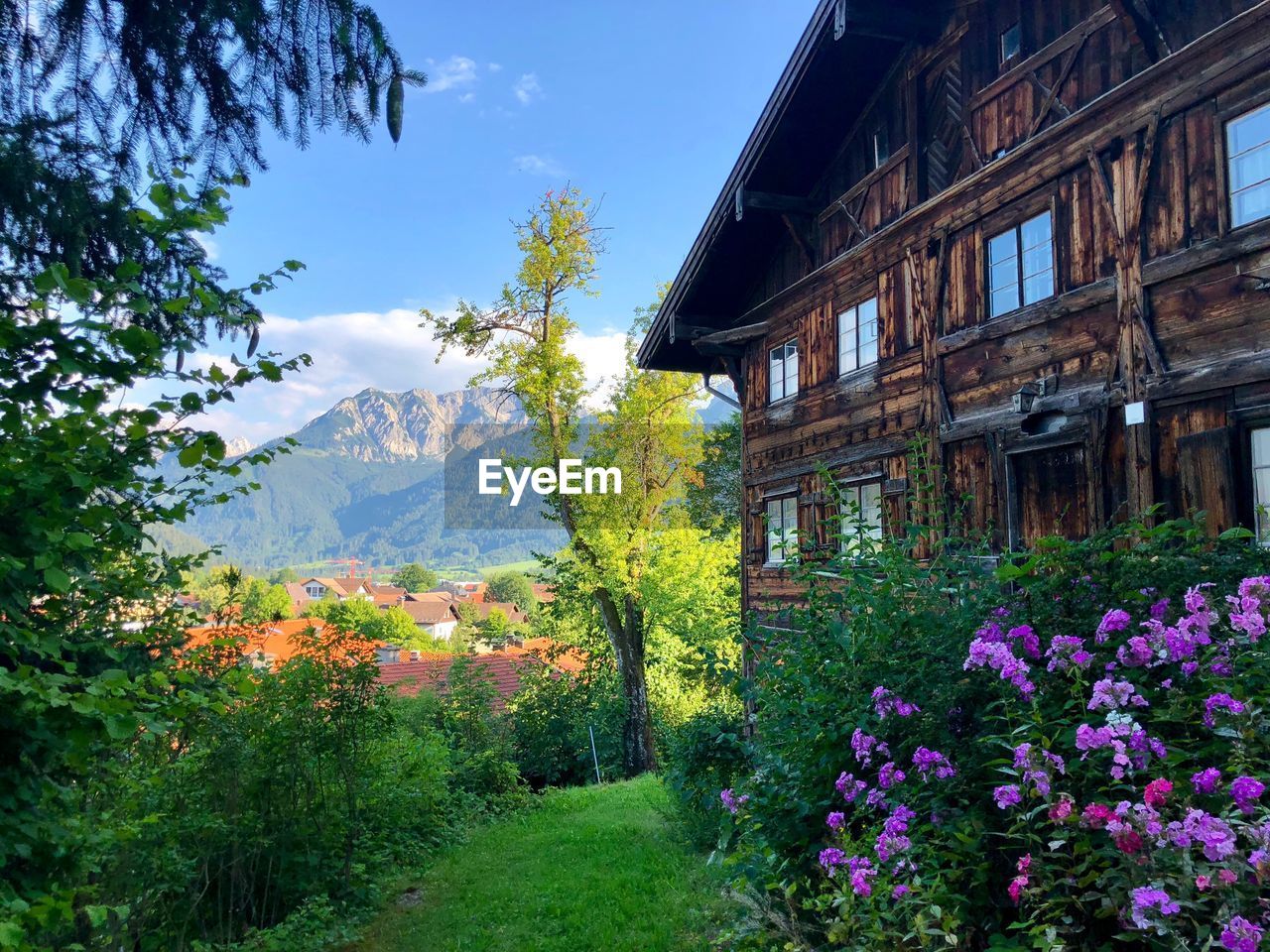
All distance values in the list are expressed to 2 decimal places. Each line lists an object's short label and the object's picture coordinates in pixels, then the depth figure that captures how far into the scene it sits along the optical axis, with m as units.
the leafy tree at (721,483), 29.92
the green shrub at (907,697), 3.02
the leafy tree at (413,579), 173.25
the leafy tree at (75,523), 2.28
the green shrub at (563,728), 20.55
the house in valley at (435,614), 123.81
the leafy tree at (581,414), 19.67
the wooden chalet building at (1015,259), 5.91
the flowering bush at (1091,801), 2.18
